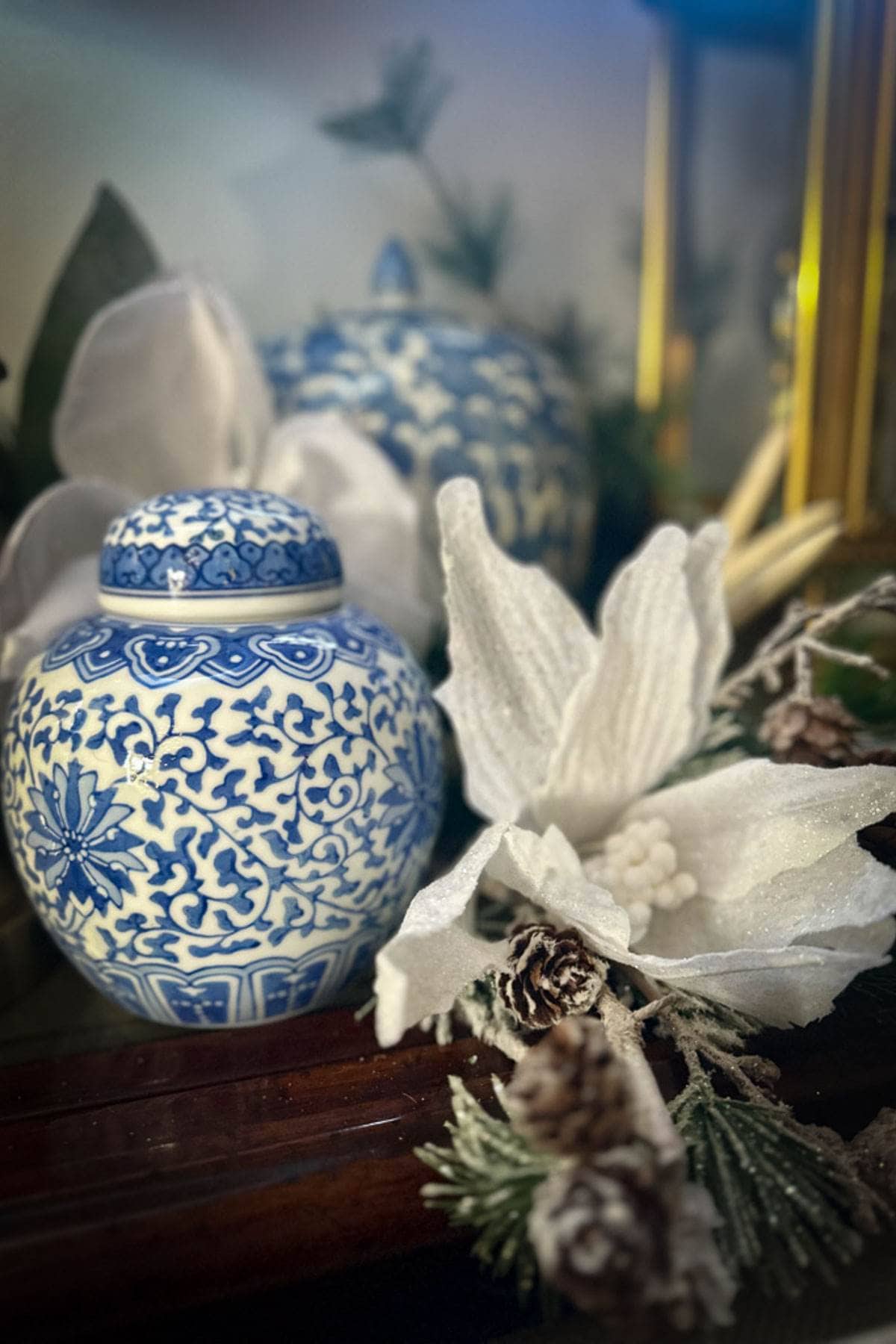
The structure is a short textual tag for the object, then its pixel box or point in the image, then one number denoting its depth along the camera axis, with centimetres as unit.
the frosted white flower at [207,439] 48
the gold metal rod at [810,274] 66
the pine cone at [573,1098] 24
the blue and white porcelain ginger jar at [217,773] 33
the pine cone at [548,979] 32
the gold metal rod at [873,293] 64
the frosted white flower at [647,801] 32
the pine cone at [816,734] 42
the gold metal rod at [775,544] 56
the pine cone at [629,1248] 22
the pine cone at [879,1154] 30
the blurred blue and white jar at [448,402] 53
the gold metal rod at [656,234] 73
